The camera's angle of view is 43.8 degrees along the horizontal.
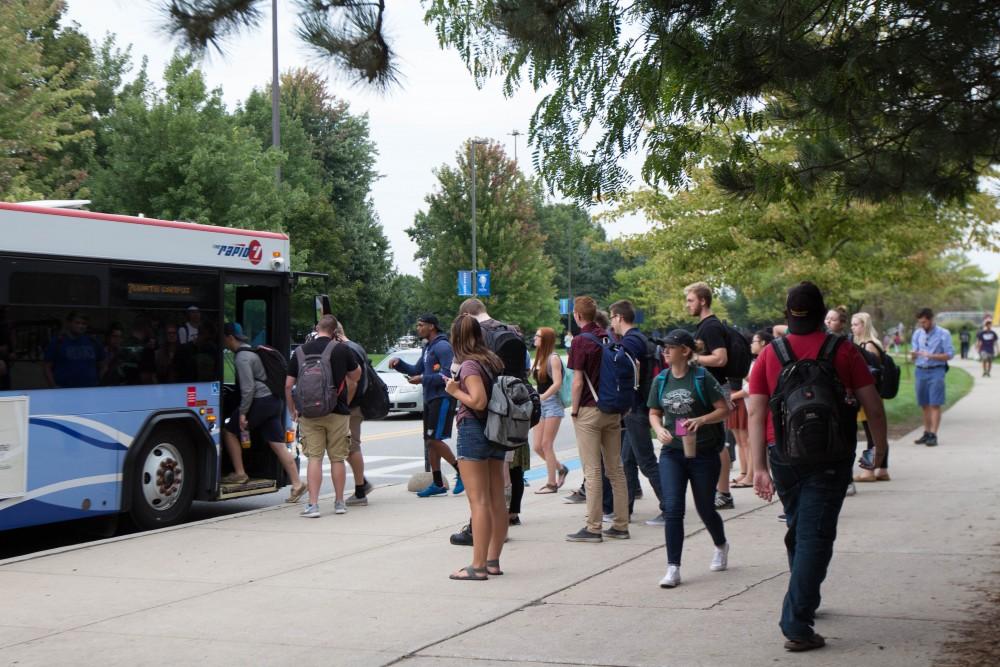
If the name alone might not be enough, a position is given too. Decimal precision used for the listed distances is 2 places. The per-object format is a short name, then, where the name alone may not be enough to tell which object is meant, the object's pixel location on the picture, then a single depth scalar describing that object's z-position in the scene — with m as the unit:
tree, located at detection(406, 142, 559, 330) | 55.88
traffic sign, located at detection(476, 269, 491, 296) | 43.56
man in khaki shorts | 11.26
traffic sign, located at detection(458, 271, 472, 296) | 43.81
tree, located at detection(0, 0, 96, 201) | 19.69
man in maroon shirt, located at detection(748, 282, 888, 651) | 5.94
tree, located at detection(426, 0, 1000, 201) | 6.52
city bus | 9.53
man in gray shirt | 11.98
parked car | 24.94
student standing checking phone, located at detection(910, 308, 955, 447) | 15.73
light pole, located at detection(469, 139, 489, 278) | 49.01
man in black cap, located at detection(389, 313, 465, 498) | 11.97
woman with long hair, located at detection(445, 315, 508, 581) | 8.03
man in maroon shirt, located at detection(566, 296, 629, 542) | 9.30
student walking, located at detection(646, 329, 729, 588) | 7.74
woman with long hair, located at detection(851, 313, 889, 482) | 12.40
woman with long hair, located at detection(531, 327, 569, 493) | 11.82
